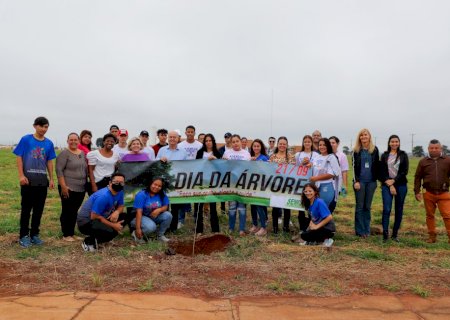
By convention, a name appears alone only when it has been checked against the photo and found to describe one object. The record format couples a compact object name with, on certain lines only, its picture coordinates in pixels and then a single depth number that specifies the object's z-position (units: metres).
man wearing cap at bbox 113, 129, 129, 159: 7.14
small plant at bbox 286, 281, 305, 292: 4.38
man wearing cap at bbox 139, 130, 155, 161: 7.38
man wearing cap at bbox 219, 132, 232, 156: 9.11
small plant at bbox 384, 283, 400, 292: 4.46
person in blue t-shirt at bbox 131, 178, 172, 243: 6.48
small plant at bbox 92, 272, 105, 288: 4.41
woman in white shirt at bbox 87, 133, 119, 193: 6.77
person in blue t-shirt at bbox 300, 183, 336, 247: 6.40
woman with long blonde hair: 7.19
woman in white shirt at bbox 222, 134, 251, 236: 7.34
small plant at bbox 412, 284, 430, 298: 4.29
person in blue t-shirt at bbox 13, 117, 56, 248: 6.04
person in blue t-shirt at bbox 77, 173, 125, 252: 5.95
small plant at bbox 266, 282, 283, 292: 4.35
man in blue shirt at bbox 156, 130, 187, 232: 7.28
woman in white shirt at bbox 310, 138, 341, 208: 6.97
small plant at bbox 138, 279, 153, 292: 4.30
